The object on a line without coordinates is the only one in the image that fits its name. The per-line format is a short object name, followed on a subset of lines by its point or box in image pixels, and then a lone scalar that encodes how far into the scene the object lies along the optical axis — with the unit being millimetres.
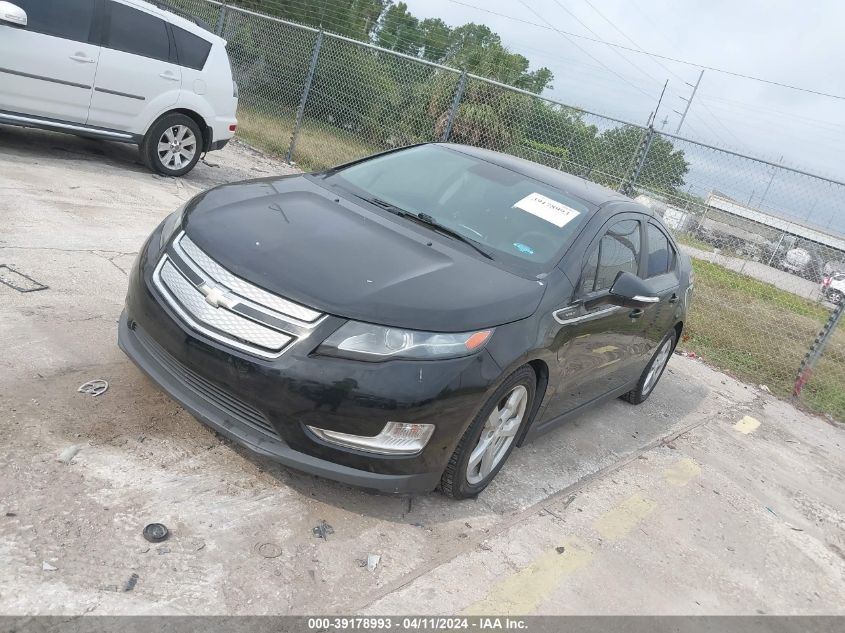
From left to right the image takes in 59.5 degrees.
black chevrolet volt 2916
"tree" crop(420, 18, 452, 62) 33594
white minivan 6984
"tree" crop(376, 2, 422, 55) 29719
